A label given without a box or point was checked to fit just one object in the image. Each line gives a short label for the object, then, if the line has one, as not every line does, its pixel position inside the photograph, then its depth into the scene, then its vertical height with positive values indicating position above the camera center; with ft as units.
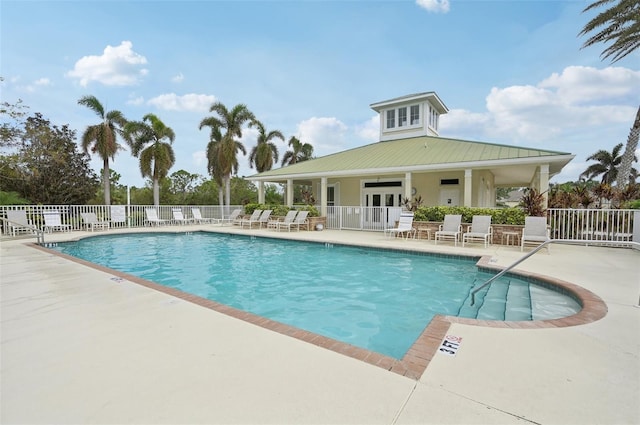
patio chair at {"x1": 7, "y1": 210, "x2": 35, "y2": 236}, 41.60 -2.25
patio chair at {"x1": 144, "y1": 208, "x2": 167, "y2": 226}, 58.29 -2.85
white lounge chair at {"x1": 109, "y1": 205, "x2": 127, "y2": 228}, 53.47 -2.12
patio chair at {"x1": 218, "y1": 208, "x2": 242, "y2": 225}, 60.02 -3.63
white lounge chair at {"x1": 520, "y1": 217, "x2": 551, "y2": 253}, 31.22 -3.53
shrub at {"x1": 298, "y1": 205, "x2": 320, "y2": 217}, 54.08 -1.56
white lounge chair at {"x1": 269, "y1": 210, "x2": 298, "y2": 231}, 51.70 -3.32
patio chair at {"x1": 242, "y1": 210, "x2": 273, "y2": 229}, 55.72 -3.48
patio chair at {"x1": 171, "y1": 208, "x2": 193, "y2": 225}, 61.52 -3.01
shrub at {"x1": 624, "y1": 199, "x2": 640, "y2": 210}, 36.47 -1.08
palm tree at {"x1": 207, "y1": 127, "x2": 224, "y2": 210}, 84.89 +13.49
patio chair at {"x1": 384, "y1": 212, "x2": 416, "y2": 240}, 39.99 -3.57
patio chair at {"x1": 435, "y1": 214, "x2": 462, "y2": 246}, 35.87 -3.30
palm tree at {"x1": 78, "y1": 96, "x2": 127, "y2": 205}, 68.74 +16.04
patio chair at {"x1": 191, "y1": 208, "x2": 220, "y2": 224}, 64.70 -3.41
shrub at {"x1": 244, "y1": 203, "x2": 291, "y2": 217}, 57.52 -1.40
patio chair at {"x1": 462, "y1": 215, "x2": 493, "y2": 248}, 33.81 -3.58
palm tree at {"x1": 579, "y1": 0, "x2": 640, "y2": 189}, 42.10 +24.46
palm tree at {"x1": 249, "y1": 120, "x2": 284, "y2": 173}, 94.17 +16.12
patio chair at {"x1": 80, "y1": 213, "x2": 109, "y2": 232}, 49.93 -3.07
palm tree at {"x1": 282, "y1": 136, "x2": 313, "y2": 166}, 112.27 +18.19
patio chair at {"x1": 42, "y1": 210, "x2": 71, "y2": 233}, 46.19 -2.56
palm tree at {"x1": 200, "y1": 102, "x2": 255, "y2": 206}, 80.33 +19.35
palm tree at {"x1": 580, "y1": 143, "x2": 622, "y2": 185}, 118.01 +12.93
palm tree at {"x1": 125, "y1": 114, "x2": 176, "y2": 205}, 75.72 +13.90
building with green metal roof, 41.75 +4.91
